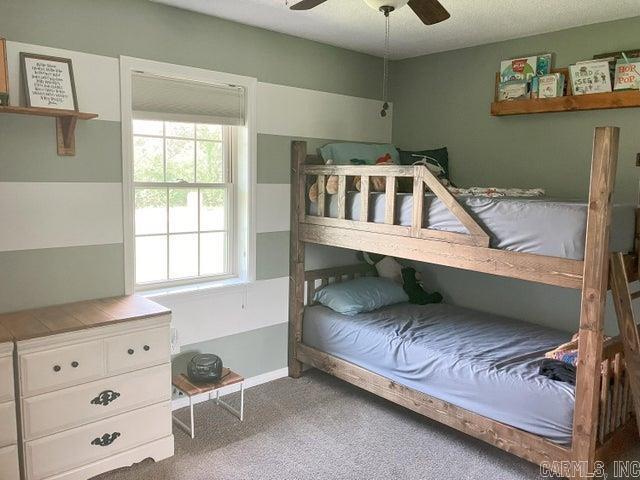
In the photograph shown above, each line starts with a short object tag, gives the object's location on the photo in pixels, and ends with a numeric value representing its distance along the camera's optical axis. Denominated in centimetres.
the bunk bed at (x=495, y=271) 221
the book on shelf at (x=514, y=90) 347
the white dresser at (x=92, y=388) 228
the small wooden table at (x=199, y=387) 293
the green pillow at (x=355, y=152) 377
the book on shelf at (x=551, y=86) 331
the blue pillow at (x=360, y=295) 358
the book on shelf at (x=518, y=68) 343
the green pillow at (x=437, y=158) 392
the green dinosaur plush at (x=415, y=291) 389
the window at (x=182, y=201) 316
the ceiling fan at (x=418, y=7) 204
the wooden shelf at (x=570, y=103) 302
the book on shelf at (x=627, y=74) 298
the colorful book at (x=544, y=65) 337
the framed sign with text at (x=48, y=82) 254
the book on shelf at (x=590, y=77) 309
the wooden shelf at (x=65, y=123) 251
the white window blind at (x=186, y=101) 298
